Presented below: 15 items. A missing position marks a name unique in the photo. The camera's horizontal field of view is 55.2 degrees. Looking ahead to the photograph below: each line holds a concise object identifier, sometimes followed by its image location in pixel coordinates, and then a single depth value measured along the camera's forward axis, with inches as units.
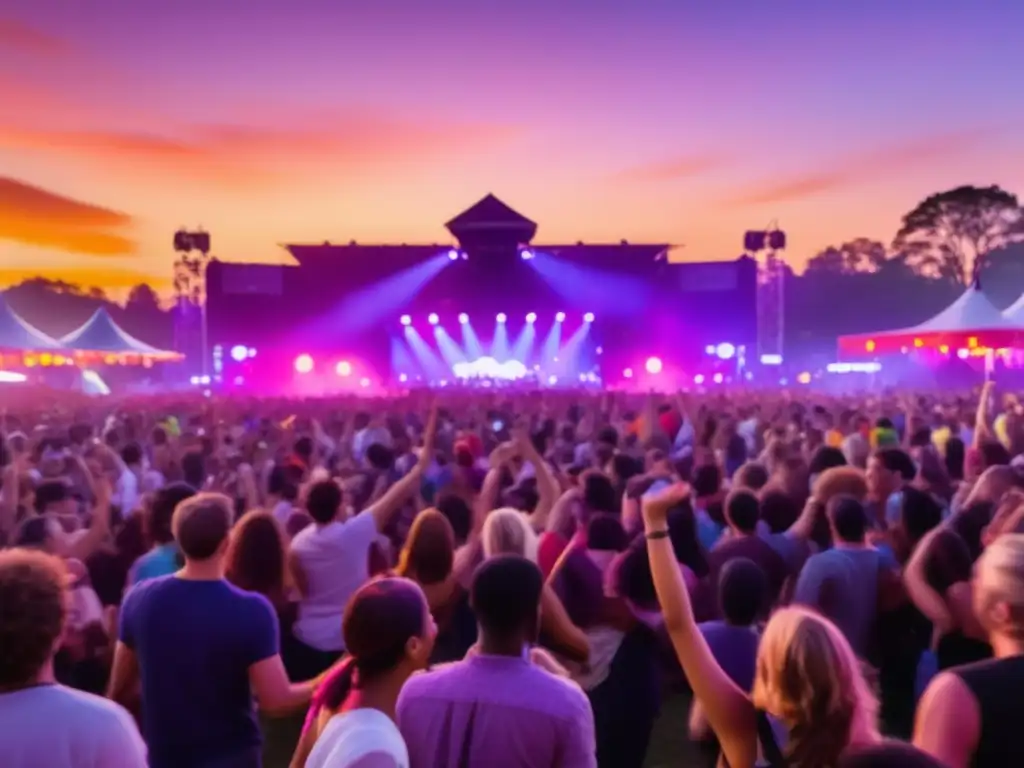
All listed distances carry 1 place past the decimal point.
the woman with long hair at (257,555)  152.6
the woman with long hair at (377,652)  83.0
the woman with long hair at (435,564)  144.5
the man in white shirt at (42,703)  72.9
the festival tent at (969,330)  734.3
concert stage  1190.3
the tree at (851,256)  2910.9
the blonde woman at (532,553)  128.3
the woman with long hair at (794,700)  81.2
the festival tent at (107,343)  1153.4
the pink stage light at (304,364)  1227.9
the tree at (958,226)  2004.2
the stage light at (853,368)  1438.2
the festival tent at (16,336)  925.8
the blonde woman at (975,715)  75.7
